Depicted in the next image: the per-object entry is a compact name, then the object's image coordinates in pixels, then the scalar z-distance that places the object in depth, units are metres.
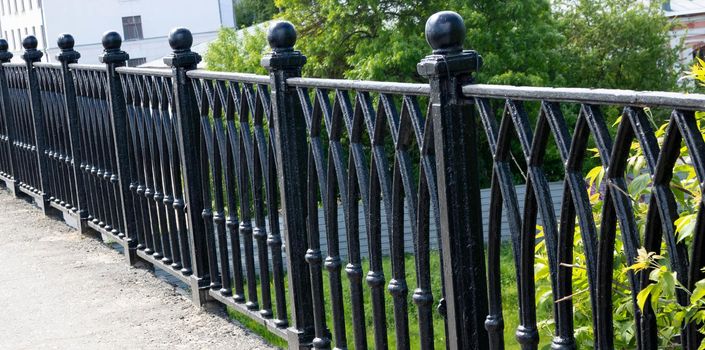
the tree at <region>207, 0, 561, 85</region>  28.92
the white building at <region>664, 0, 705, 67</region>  47.25
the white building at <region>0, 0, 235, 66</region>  68.00
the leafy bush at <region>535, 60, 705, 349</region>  1.99
